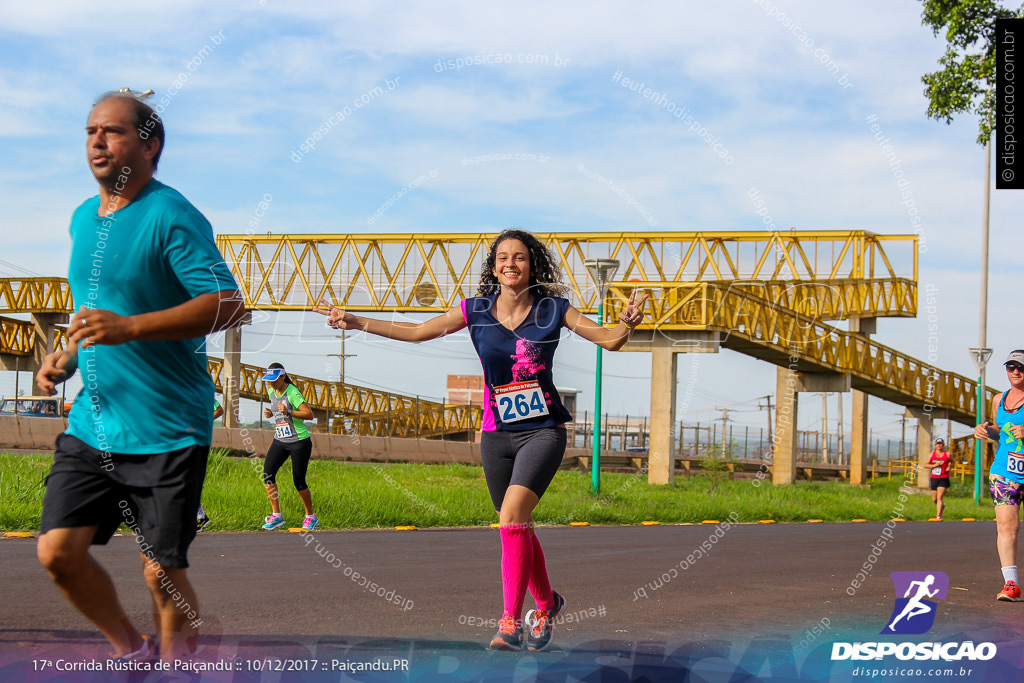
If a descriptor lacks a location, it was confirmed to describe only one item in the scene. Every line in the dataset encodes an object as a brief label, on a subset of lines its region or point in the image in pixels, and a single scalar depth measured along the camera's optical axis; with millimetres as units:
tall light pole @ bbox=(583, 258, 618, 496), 20016
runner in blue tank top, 9109
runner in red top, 23641
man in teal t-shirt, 4090
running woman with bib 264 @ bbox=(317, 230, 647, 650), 5918
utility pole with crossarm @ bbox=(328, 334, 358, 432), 48353
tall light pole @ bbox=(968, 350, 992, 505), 32031
